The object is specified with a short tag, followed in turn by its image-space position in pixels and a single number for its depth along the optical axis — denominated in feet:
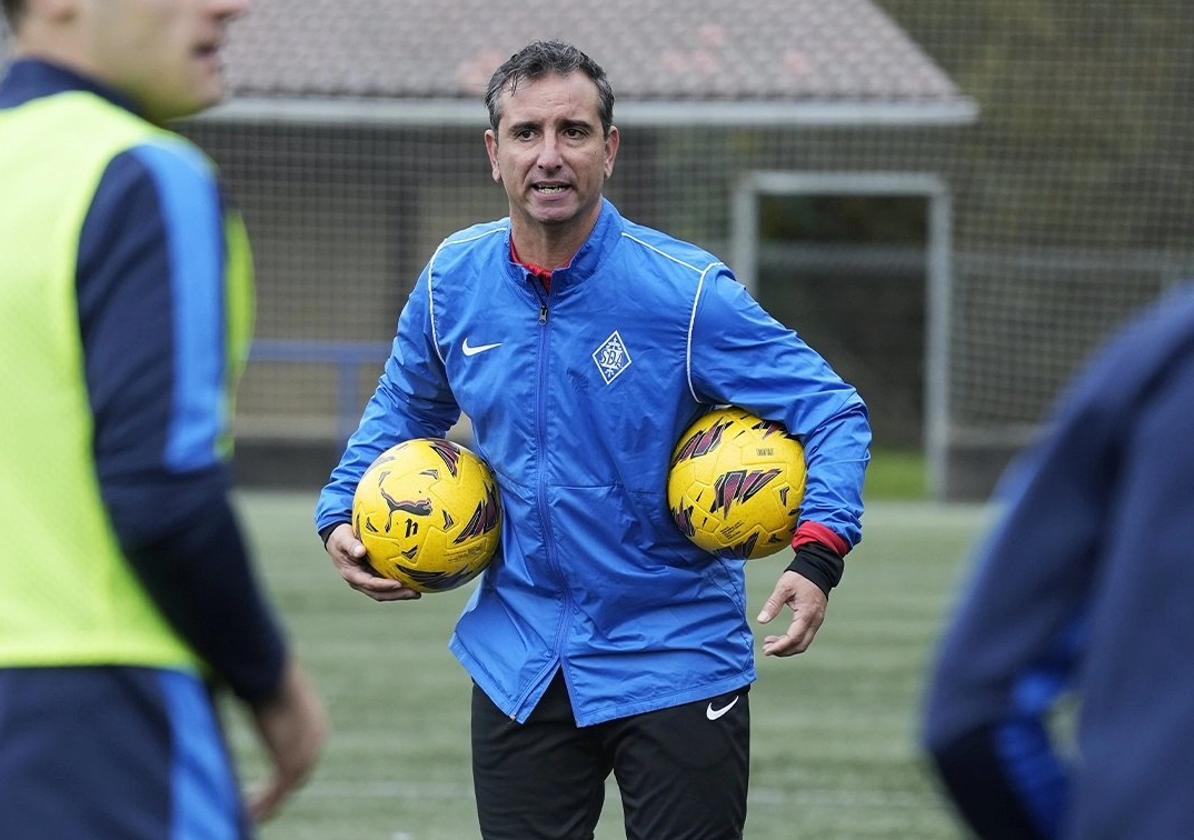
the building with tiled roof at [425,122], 116.78
